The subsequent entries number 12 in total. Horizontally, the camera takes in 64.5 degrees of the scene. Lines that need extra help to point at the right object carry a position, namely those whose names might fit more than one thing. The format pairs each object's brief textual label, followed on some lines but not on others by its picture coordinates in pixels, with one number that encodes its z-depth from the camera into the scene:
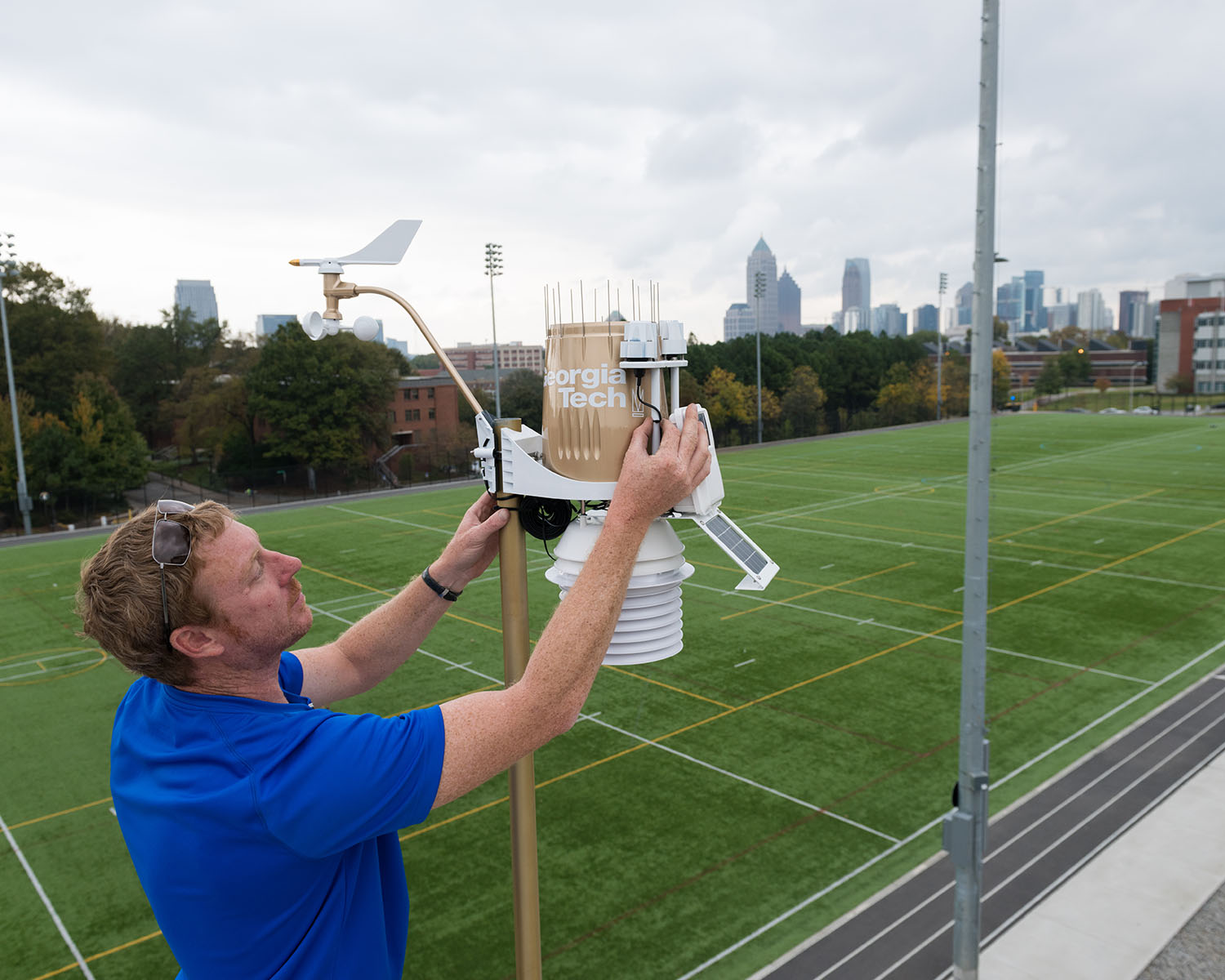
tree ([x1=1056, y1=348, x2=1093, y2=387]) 112.62
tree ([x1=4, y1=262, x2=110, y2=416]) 46.91
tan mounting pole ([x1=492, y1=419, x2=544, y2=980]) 3.18
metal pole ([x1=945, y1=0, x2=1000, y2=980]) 7.64
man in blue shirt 2.36
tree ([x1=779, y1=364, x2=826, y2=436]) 68.88
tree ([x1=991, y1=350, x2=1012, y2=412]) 89.00
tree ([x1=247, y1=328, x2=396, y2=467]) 50.31
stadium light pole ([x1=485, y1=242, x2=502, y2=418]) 45.34
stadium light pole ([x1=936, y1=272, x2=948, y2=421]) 70.88
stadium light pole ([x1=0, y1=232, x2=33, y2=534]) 36.75
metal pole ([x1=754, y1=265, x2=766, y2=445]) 61.08
